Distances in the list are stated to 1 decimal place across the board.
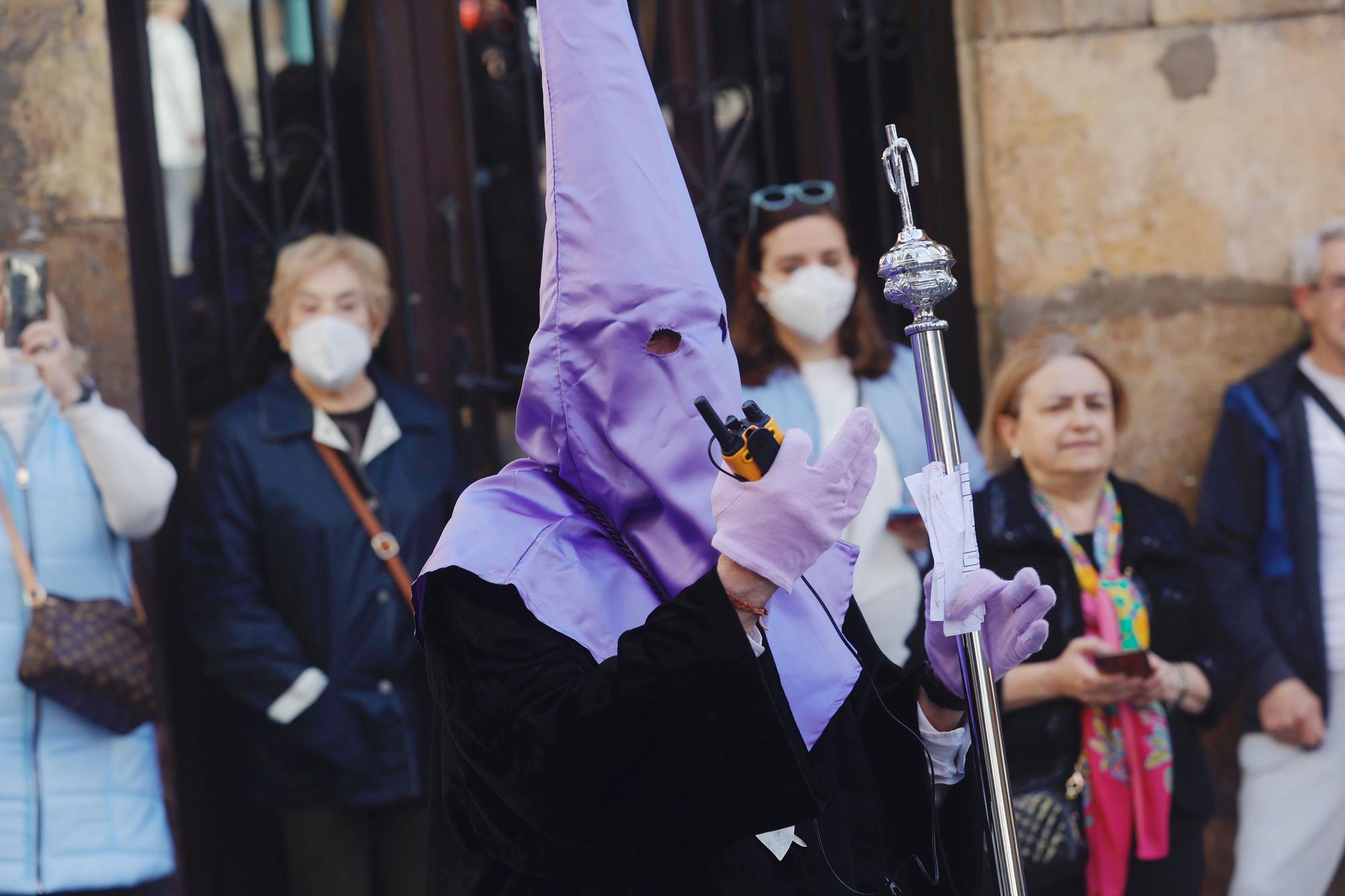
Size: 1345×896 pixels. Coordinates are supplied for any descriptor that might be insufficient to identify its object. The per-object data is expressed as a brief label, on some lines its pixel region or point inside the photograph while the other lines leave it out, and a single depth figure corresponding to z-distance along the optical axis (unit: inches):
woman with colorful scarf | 257.6
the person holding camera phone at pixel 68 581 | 242.1
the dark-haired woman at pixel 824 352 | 272.8
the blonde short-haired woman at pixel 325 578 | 261.9
